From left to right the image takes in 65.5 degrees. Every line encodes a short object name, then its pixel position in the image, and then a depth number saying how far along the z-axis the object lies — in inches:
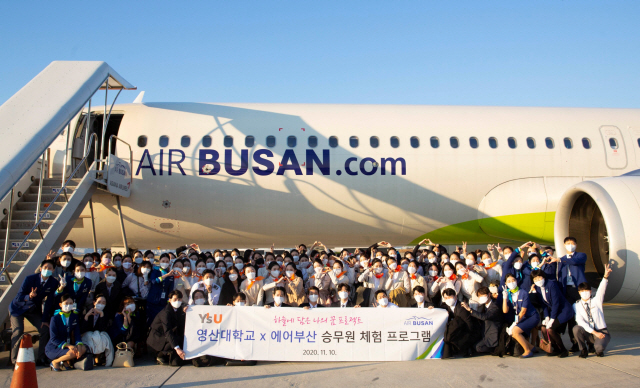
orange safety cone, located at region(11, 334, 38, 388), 215.8
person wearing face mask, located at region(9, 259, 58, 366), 287.9
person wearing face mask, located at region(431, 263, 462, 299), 347.4
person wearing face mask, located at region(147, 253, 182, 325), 326.0
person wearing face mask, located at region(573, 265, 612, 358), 293.0
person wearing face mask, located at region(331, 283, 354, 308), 325.7
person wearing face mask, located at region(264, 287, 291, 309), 319.0
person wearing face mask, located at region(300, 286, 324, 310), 327.3
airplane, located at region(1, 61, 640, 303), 476.1
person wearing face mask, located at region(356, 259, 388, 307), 354.7
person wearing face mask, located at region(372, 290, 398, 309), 317.7
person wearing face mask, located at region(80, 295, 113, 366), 287.1
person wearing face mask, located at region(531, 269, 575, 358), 298.5
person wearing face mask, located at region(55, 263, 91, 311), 297.4
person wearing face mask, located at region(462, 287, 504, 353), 301.7
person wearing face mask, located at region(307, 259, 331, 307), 351.9
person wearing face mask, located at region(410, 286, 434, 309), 317.0
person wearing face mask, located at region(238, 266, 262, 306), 346.9
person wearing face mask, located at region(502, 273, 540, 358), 297.6
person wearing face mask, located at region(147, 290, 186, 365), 290.4
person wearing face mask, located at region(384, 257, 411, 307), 350.9
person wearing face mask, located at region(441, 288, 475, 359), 301.7
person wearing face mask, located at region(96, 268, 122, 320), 322.7
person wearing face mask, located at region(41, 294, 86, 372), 273.9
